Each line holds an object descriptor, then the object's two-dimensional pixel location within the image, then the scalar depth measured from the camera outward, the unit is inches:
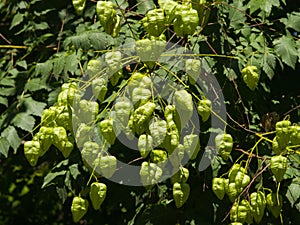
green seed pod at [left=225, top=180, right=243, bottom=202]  168.2
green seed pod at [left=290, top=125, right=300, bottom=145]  167.5
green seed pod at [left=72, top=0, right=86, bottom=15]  181.0
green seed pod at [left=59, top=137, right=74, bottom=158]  156.1
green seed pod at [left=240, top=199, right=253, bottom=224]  170.9
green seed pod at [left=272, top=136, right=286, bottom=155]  166.9
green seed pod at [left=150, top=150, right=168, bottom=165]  153.8
